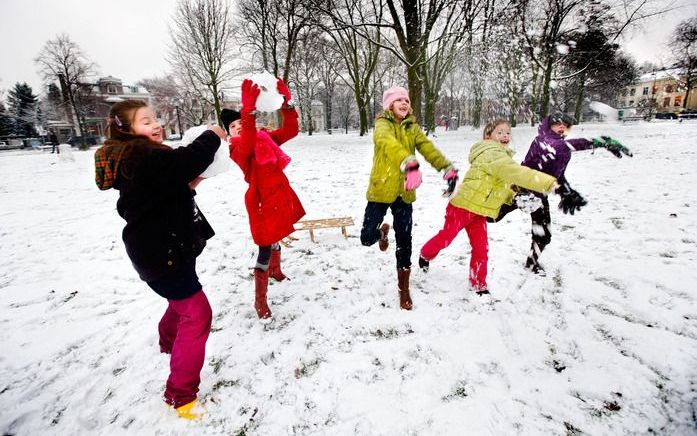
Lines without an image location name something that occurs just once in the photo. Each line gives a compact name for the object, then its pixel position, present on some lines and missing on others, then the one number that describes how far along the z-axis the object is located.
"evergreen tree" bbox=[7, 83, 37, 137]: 50.56
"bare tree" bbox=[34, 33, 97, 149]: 31.64
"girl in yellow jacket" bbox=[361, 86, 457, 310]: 2.84
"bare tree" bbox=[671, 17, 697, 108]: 32.97
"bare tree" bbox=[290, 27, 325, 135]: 25.12
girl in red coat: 2.71
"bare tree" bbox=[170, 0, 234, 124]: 24.27
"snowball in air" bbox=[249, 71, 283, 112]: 2.59
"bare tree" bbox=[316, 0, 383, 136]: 19.73
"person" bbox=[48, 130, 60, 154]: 25.45
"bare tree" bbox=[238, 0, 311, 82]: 21.16
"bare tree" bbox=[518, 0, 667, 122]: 15.27
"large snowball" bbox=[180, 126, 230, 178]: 2.01
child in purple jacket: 3.39
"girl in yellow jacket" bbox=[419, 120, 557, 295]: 3.00
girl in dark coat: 1.78
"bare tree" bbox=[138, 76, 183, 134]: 45.38
